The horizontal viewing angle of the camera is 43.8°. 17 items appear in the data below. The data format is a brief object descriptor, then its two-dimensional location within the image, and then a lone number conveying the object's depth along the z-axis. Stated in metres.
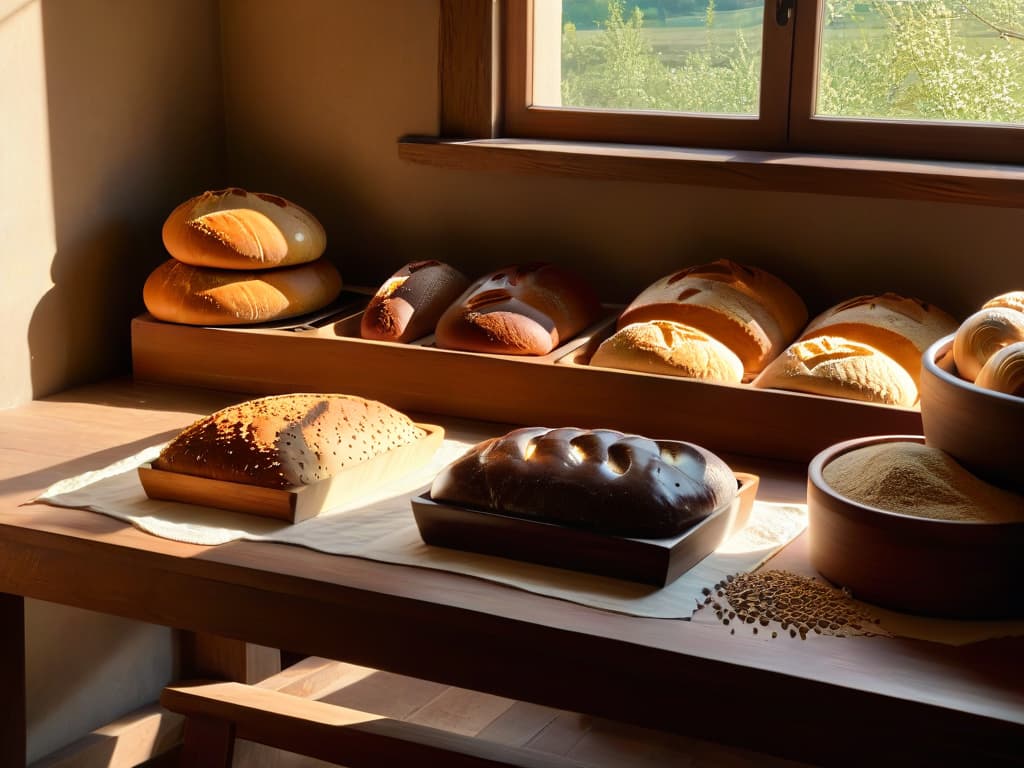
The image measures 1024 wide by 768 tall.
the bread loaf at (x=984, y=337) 1.39
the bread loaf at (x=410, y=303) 2.09
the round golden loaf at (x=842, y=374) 1.75
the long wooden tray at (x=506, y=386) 1.79
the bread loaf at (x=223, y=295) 2.14
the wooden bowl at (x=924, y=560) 1.29
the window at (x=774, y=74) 2.00
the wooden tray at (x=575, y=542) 1.41
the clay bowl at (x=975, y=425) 1.30
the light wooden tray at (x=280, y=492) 1.59
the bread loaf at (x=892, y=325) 1.82
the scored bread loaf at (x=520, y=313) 1.99
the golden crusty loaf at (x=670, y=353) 1.86
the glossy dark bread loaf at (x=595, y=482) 1.42
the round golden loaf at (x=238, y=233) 2.12
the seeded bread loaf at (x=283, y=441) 1.61
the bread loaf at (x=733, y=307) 1.93
